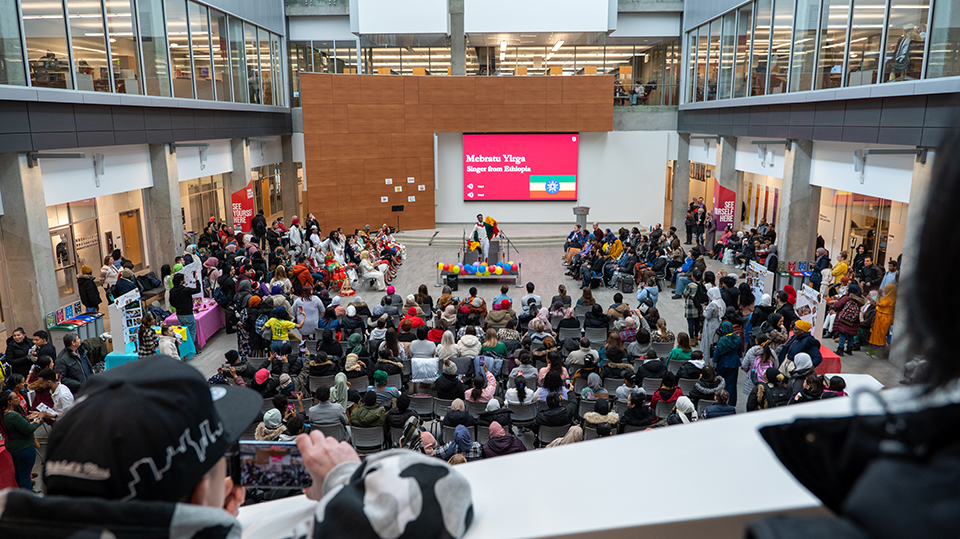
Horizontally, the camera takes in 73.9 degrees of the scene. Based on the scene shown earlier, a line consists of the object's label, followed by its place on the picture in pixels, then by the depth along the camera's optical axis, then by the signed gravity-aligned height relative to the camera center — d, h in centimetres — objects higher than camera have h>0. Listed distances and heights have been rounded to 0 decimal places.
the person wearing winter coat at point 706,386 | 780 -289
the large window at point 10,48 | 1073 +170
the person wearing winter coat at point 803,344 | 867 -265
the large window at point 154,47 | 1572 +249
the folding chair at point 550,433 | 732 -323
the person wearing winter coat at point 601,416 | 697 -292
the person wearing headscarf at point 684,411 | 732 -300
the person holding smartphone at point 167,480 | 107 -60
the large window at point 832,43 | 1323 +216
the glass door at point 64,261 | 1408 -250
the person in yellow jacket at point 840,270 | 1330 -254
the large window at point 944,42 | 959 +157
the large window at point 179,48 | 1717 +271
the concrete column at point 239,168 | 2223 -69
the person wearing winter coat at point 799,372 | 764 -271
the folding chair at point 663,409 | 775 -313
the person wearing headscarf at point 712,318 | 1057 -280
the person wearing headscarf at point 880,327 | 1065 -307
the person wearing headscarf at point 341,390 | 804 -301
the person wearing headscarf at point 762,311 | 1045 -267
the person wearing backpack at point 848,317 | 1116 -296
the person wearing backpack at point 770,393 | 762 -293
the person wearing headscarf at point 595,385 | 824 -304
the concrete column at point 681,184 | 2547 -148
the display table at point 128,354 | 977 -314
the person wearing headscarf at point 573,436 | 647 -289
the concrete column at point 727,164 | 2120 -58
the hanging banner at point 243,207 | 2342 -217
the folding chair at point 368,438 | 716 -322
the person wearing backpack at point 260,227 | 2091 -254
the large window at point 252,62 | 2247 +302
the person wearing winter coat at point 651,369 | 840 -289
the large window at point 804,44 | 1466 +235
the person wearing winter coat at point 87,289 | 1203 -260
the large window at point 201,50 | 1844 +283
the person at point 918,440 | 62 -32
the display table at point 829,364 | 923 -312
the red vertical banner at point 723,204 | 2194 -198
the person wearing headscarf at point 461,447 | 645 -303
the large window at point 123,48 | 1424 +227
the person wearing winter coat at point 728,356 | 898 -295
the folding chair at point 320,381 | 880 -317
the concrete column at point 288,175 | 2717 -114
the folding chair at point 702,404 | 778 -310
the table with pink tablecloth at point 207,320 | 1194 -328
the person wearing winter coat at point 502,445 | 641 -296
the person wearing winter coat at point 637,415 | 717 -297
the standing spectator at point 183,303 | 1138 -273
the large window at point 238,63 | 2119 +282
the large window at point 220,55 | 1978 +290
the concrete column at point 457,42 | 2395 +395
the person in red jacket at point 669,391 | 771 -292
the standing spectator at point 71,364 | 859 -289
